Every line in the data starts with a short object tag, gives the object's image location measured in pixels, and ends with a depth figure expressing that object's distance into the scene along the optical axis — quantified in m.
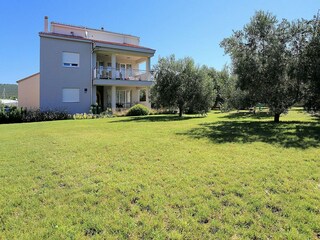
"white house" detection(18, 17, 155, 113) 24.09
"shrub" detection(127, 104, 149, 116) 25.50
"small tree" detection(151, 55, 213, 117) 21.91
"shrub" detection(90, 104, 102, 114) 24.67
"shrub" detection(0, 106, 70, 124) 20.27
